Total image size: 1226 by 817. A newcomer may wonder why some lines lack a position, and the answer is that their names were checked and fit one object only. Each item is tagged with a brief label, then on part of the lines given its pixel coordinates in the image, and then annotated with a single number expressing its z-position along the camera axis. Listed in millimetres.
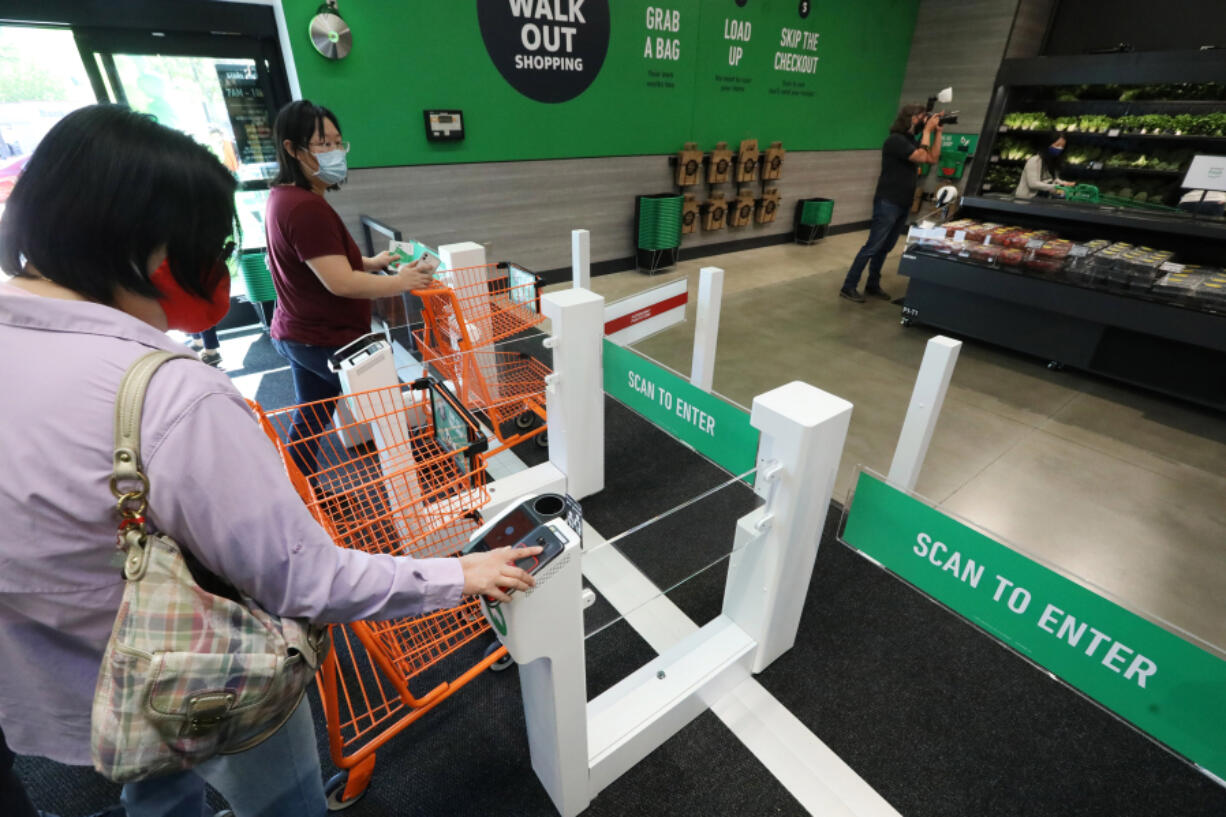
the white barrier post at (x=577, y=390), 2309
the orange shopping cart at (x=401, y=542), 1503
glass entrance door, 3816
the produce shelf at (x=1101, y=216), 3873
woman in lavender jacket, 663
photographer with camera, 5102
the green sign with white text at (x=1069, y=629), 1000
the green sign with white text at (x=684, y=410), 1853
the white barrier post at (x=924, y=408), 2066
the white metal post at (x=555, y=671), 1109
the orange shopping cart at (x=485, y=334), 2662
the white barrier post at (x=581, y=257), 3676
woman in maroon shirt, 1918
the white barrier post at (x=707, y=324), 2980
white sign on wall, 4453
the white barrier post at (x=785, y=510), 1507
